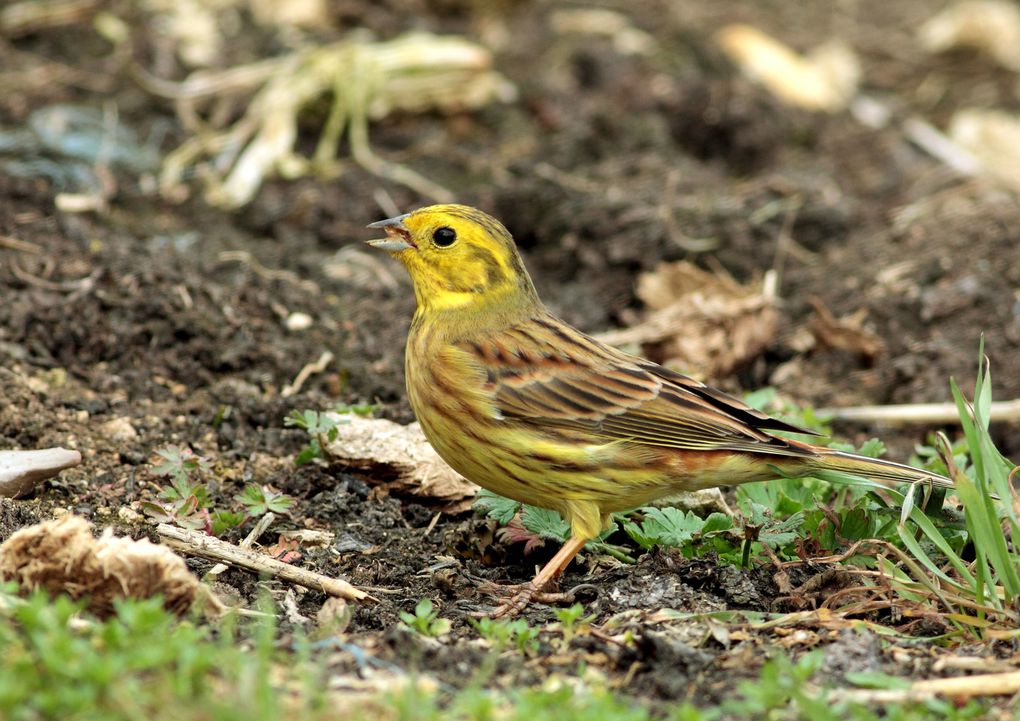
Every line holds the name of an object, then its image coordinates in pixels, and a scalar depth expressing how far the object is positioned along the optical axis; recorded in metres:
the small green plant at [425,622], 7.62
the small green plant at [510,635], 7.48
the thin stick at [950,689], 6.85
